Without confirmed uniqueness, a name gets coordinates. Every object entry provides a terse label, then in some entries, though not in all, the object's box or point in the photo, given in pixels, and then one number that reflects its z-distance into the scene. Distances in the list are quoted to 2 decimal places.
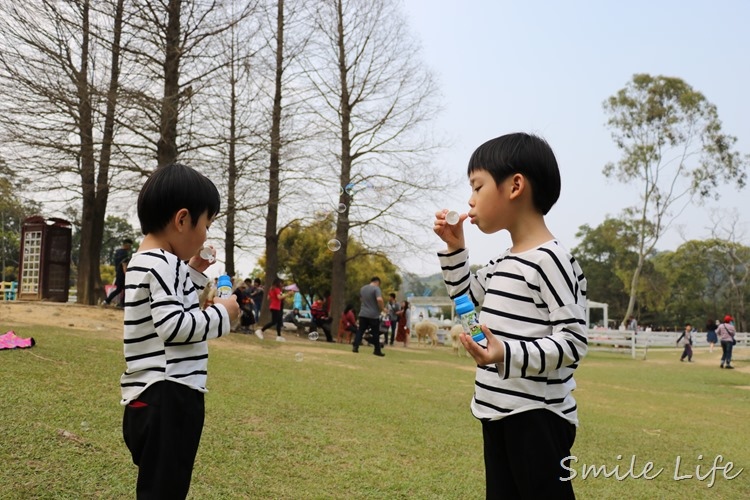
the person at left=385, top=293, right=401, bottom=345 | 23.19
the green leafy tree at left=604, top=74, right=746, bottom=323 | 35.22
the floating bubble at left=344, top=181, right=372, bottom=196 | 20.95
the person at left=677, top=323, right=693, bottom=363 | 23.66
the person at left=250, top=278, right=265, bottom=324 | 19.25
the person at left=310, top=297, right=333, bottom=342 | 21.38
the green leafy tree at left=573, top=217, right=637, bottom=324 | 61.03
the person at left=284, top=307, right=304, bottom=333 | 22.94
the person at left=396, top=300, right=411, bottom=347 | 24.86
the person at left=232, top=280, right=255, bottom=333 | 16.30
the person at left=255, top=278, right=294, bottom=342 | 17.96
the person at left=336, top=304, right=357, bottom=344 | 21.13
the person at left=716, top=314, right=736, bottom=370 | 20.33
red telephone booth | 17.03
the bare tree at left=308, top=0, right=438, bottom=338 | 22.33
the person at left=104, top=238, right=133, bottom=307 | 15.12
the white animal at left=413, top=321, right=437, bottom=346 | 25.78
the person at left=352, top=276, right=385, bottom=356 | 15.39
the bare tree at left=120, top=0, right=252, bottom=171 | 14.35
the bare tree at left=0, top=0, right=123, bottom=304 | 13.65
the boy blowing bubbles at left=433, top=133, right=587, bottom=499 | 2.09
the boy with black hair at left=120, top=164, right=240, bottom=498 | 2.36
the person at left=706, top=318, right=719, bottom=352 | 27.09
